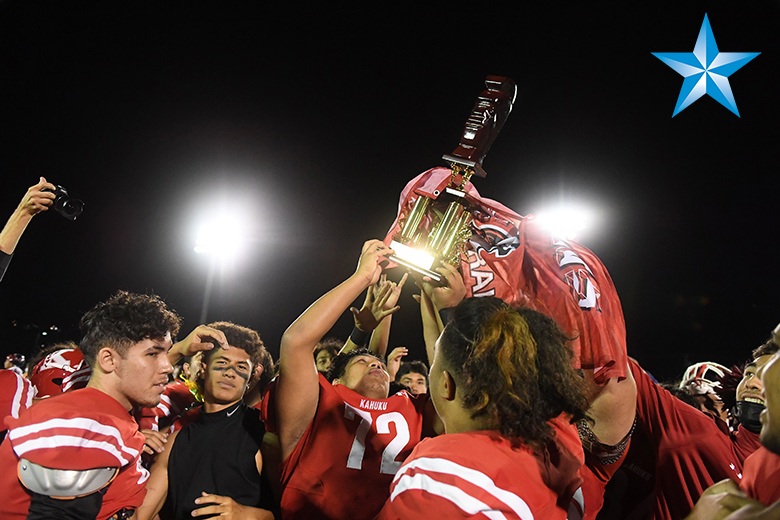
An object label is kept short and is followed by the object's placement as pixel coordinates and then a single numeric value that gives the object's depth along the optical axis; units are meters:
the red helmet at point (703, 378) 4.74
